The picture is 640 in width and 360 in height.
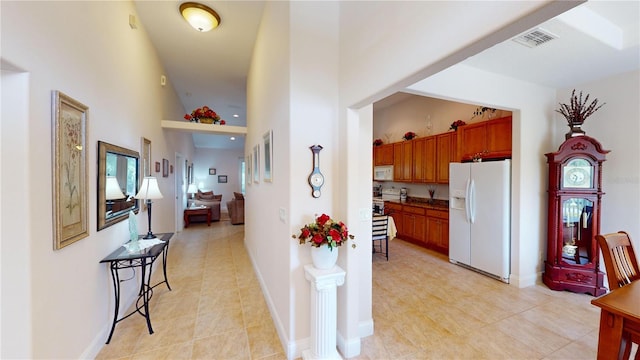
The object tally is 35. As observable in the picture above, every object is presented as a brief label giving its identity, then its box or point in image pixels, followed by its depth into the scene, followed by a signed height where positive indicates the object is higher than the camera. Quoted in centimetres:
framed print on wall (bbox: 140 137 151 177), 324 +28
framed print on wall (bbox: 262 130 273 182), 249 +23
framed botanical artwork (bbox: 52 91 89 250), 150 +3
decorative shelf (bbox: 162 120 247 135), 450 +94
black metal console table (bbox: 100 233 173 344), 209 -73
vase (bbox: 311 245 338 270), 179 -60
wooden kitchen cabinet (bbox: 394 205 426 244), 487 -97
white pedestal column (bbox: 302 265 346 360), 175 -99
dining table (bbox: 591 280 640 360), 130 -81
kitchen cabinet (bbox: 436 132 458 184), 440 +43
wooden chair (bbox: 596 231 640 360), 162 -57
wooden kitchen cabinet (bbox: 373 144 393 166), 606 +59
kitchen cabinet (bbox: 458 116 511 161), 346 +60
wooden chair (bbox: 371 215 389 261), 394 -81
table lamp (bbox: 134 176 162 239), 256 -16
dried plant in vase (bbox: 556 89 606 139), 298 +82
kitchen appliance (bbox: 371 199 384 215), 431 -63
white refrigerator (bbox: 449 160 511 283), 327 -58
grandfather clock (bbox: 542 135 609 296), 294 -49
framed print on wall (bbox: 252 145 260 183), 328 +18
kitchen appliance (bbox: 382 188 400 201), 609 -45
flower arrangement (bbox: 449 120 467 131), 424 +95
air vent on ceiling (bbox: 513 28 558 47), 217 +131
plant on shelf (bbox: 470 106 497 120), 393 +110
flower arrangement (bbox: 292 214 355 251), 172 -41
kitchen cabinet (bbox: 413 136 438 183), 483 +37
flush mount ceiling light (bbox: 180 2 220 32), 285 +198
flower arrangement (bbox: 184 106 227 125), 475 +119
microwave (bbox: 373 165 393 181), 602 +10
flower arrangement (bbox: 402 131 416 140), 545 +95
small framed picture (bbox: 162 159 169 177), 454 +16
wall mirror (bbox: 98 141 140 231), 208 -7
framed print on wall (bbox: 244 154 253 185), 418 +11
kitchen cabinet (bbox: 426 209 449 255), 435 -99
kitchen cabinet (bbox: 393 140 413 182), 542 +38
